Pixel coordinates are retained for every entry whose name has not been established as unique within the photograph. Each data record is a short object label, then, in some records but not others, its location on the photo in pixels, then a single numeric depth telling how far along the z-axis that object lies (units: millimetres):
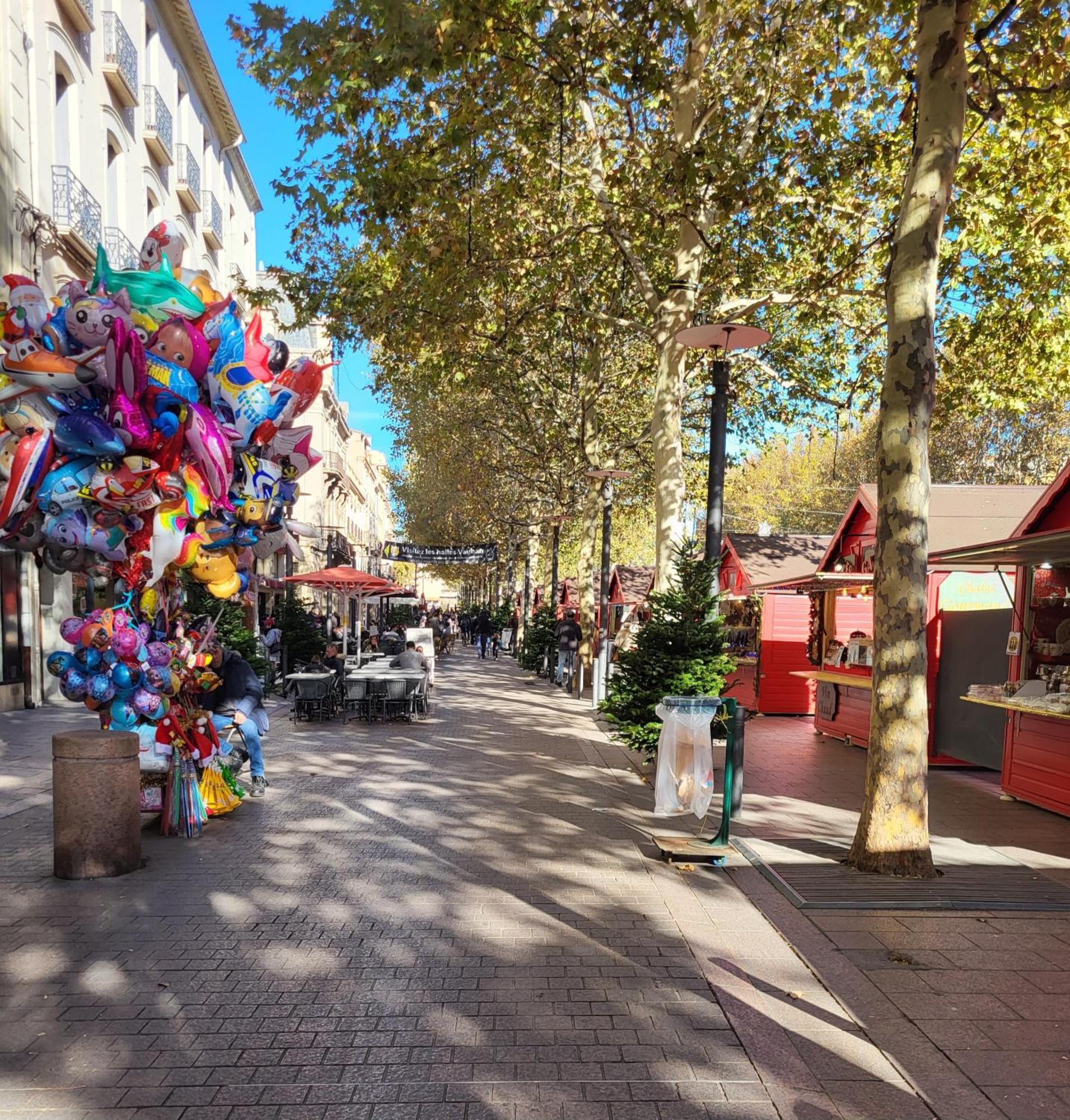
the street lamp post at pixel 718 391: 8492
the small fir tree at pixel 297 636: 20094
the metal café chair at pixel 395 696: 15453
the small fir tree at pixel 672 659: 10086
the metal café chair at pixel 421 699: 15664
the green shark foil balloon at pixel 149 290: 7305
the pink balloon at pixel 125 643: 7383
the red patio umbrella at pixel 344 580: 18000
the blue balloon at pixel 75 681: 7449
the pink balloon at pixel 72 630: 7371
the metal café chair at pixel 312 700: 15117
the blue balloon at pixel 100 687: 7445
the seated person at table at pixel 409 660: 16938
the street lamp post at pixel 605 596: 16891
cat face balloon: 6891
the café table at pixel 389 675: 15398
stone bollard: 6215
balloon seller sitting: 8734
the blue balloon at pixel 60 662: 7363
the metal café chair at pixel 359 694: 15555
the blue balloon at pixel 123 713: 7598
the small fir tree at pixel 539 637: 26016
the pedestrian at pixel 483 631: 36219
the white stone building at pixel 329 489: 45281
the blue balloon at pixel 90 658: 7430
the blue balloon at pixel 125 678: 7438
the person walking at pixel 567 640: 22688
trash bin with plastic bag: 7973
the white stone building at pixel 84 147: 15562
